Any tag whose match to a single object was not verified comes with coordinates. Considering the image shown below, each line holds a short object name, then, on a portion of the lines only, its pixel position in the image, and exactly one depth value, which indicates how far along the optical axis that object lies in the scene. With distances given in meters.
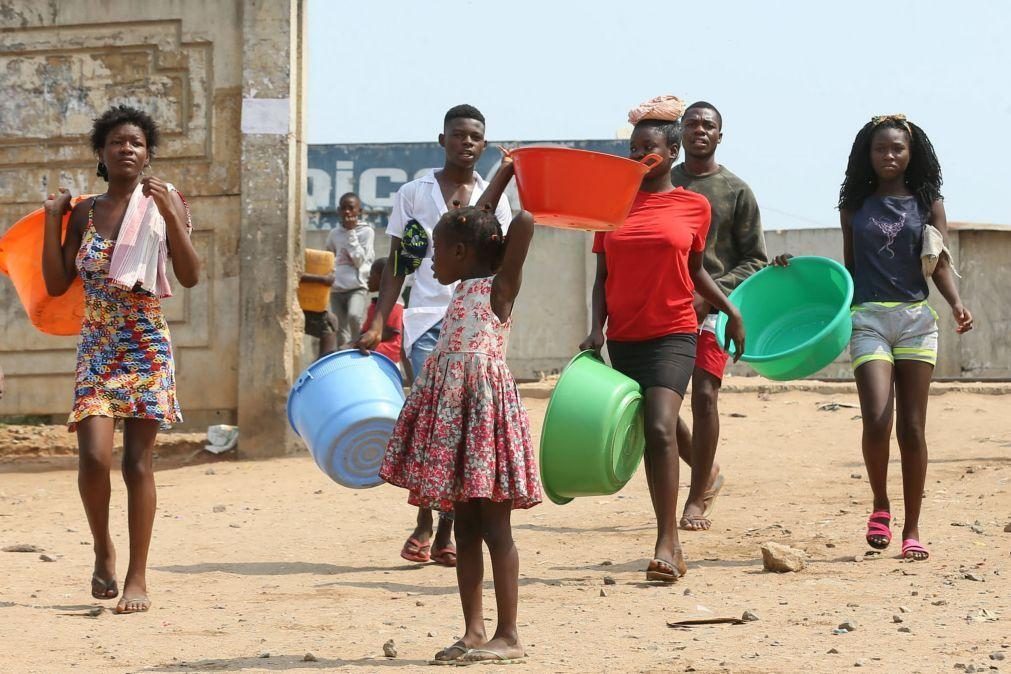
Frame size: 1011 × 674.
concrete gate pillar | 18.73
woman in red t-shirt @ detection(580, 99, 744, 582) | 10.28
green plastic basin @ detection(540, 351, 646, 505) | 9.42
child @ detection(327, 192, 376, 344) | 24.20
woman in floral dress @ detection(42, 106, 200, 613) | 9.77
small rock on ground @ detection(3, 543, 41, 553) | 12.81
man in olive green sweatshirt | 12.72
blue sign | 61.34
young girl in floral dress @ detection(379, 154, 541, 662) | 7.87
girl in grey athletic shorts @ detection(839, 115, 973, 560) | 11.37
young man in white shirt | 11.23
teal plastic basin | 12.65
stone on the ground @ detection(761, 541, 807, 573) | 10.55
